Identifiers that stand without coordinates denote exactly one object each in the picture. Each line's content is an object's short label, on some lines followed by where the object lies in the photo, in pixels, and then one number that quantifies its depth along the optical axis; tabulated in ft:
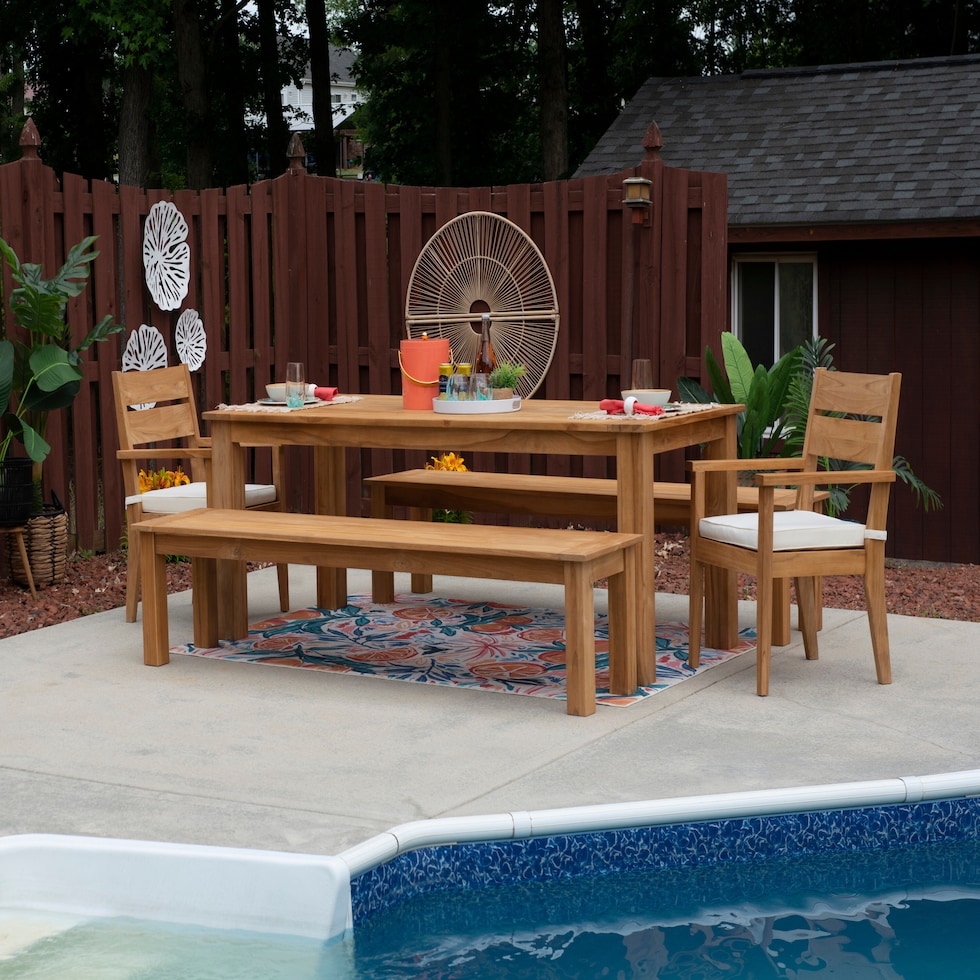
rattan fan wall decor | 27.37
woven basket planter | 22.58
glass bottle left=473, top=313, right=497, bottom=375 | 18.11
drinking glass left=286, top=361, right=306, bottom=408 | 19.02
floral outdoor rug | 17.38
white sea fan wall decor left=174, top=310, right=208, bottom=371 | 26.35
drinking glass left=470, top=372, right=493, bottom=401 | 17.79
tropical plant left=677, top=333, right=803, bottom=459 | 25.21
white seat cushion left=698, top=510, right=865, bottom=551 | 16.12
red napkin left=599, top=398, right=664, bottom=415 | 17.01
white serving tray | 17.67
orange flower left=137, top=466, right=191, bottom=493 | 24.56
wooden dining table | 16.58
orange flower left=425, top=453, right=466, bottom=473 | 26.37
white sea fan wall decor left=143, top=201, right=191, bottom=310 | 25.73
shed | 32.71
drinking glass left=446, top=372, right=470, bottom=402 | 17.78
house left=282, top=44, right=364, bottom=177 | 178.30
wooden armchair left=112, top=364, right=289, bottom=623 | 20.15
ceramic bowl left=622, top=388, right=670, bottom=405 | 17.46
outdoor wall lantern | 25.80
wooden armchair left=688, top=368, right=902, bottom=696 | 16.06
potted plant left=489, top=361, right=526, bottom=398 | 18.01
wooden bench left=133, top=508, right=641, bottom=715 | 15.43
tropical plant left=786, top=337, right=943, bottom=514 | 25.55
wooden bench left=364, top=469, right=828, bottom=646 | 19.24
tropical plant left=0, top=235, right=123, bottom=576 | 21.74
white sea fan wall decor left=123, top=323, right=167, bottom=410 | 25.46
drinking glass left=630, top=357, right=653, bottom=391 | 17.65
